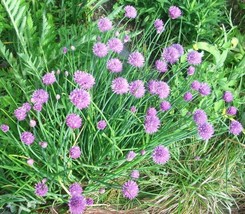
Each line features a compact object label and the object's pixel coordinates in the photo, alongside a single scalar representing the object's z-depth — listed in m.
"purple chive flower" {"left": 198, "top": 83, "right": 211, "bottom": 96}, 1.46
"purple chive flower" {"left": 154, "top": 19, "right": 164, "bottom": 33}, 1.58
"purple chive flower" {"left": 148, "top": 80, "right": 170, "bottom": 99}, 1.40
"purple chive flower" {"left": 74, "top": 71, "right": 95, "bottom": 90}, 1.28
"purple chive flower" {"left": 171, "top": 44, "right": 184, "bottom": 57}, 1.53
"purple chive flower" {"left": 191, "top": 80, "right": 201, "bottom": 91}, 1.48
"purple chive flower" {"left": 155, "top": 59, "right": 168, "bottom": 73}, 1.48
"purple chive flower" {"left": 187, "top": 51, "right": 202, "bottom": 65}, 1.48
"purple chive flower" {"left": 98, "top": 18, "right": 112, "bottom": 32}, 1.46
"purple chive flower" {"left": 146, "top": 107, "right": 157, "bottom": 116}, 1.40
